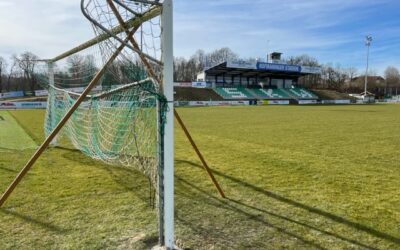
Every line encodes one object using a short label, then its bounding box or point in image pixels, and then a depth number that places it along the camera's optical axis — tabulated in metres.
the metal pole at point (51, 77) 9.31
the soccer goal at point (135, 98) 3.34
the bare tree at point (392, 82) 105.06
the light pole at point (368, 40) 63.72
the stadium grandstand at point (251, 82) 55.59
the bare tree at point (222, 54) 97.00
